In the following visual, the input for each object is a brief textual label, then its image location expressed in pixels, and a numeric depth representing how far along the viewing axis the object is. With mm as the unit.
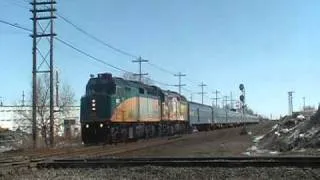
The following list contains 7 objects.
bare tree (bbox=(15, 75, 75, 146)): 61503
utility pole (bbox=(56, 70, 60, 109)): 77150
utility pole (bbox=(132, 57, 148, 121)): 85956
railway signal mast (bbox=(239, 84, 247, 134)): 55247
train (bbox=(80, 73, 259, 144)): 36406
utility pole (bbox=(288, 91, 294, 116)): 107862
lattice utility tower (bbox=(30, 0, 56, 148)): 38981
